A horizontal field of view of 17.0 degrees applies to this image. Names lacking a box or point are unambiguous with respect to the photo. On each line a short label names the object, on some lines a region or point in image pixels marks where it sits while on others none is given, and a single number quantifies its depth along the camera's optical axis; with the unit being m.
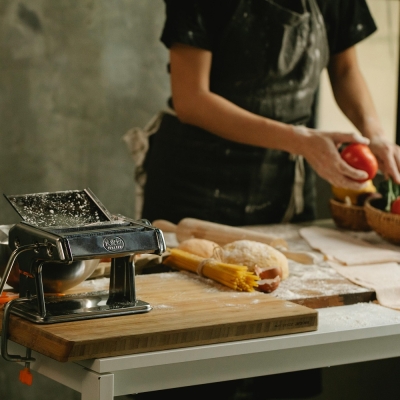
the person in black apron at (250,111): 4.65
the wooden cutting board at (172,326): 2.28
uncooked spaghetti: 2.92
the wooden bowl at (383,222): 3.93
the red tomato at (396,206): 3.95
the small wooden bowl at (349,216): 4.34
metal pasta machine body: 2.41
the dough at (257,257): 3.13
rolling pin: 3.74
